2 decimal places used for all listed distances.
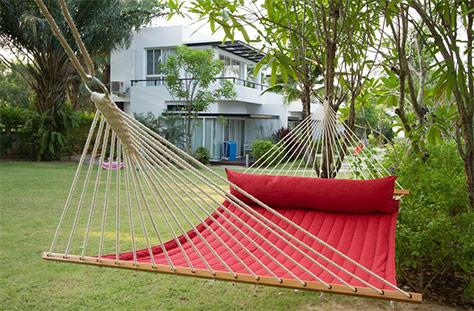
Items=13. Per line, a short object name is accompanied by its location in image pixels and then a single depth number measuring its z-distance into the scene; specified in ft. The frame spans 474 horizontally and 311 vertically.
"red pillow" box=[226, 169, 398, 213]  7.59
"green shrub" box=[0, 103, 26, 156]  33.35
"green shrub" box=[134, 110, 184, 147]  33.35
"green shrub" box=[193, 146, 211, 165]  34.54
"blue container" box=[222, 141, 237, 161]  40.50
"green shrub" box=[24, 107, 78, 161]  32.76
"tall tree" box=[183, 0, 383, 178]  8.32
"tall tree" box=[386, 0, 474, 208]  7.25
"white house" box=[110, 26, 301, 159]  39.63
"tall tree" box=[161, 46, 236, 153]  32.58
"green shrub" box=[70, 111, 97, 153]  36.14
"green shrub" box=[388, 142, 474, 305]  7.36
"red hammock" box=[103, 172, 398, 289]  5.96
